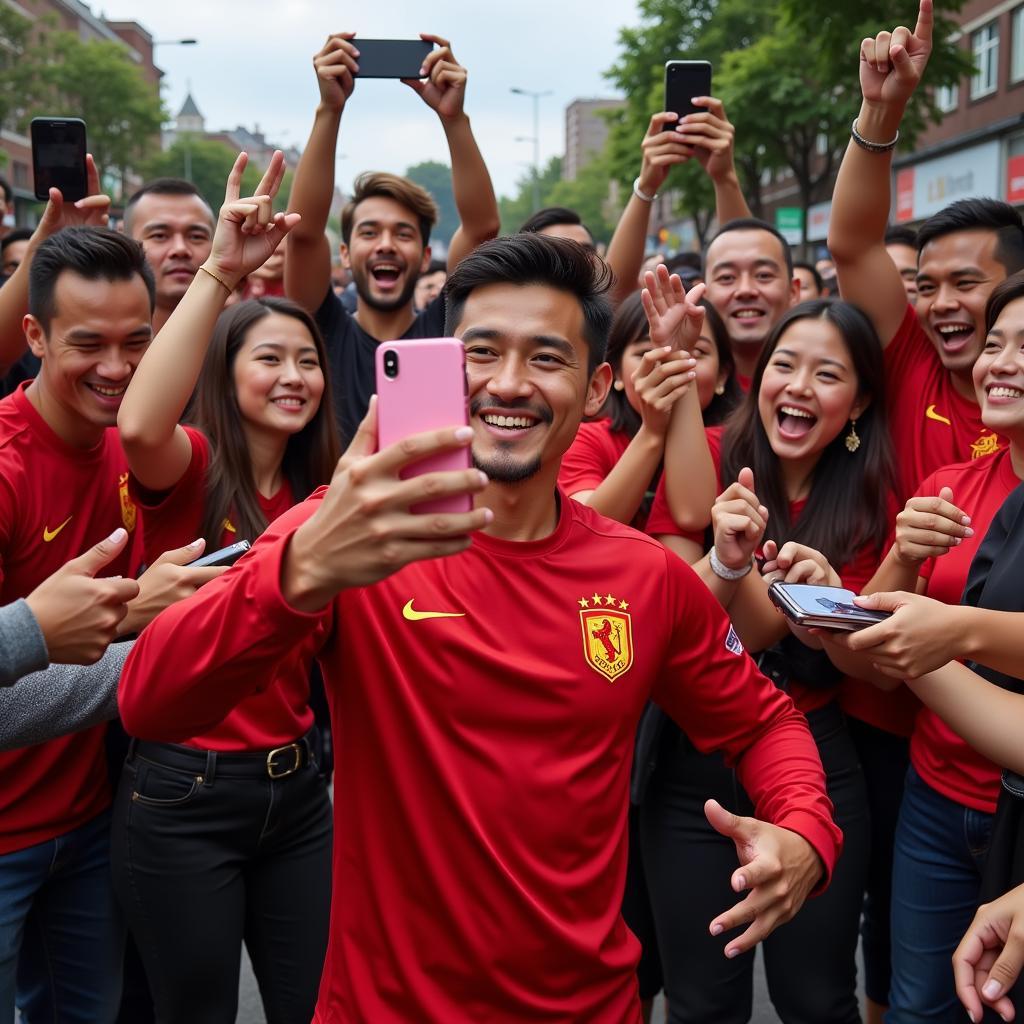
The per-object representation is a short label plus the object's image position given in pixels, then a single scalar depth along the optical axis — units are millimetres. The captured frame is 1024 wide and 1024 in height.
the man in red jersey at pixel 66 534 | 2834
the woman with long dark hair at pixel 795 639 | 3006
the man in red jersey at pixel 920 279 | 3299
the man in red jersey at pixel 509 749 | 1978
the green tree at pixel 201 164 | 52381
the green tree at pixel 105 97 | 39281
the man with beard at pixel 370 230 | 3992
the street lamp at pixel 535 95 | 70881
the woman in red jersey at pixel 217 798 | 2816
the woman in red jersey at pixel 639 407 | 3115
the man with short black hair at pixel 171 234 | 4410
